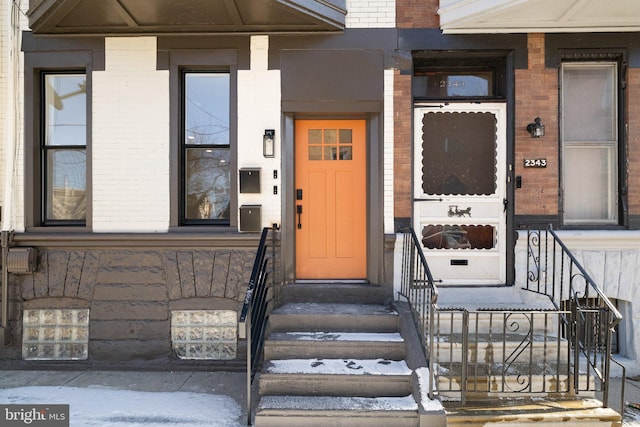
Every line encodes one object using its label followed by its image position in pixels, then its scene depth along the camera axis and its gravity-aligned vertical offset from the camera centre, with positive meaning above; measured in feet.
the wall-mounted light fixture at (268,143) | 17.37 +2.79
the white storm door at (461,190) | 17.76 +0.79
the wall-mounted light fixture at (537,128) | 17.07 +3.35
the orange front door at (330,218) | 18.19 -0.43
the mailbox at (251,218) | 17.29 -0.40
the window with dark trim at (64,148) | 18.56 +2.78
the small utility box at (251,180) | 17.29 +1.21
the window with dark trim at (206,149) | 18.33 +2.70
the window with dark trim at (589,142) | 18.04 +2.90
